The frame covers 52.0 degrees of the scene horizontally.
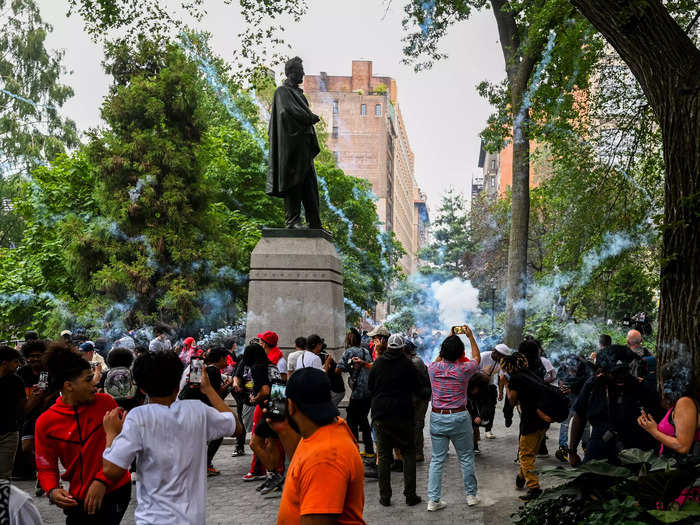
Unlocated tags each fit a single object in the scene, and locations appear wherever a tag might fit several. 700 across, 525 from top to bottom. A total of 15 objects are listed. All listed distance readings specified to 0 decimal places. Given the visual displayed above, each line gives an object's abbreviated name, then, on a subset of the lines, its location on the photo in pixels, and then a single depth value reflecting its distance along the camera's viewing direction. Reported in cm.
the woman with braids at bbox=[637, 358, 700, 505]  454
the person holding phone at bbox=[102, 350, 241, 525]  346
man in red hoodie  406
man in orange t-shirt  274
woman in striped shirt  738
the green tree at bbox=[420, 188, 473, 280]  5597
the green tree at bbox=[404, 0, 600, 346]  1402
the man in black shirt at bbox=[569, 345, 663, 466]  620
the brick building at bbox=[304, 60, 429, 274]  9394
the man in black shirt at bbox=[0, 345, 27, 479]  553
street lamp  3262
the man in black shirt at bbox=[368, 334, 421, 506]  745
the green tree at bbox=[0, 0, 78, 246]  3459
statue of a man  1164
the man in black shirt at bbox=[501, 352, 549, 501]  774
